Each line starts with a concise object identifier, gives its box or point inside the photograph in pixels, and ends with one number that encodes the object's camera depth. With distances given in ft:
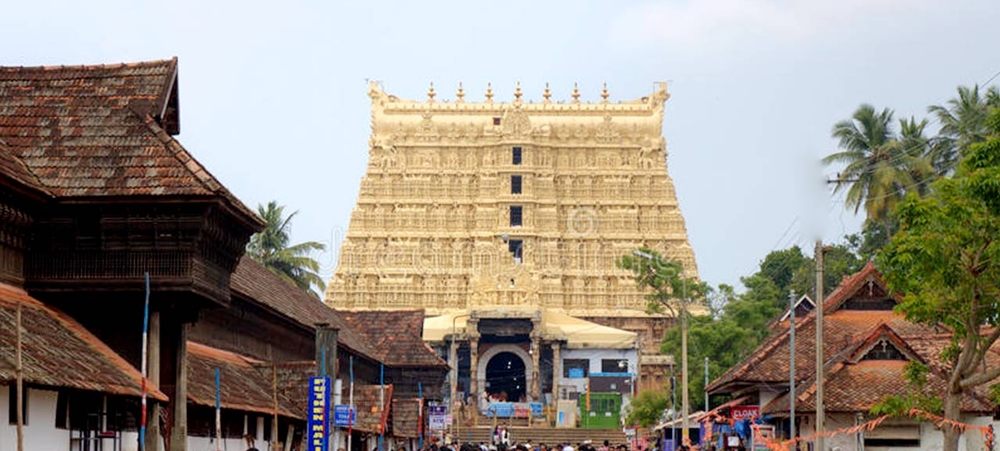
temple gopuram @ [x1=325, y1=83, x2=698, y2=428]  380.78
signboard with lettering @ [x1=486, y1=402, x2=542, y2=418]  307.58
